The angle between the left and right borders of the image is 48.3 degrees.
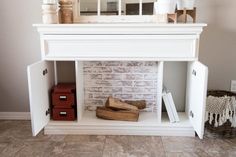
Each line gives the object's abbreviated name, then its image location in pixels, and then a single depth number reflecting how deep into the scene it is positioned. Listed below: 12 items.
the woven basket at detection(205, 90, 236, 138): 1.89
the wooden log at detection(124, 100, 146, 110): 2.14
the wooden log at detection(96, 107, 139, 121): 2.00
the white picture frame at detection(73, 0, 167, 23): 2.02
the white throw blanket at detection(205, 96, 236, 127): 1.83
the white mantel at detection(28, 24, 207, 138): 1.75
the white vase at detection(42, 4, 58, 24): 1.82
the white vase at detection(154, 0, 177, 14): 1.81
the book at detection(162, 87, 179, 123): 1.97
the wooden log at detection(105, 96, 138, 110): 2.02
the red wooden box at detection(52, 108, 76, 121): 2.00
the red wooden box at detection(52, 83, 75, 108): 1.97
